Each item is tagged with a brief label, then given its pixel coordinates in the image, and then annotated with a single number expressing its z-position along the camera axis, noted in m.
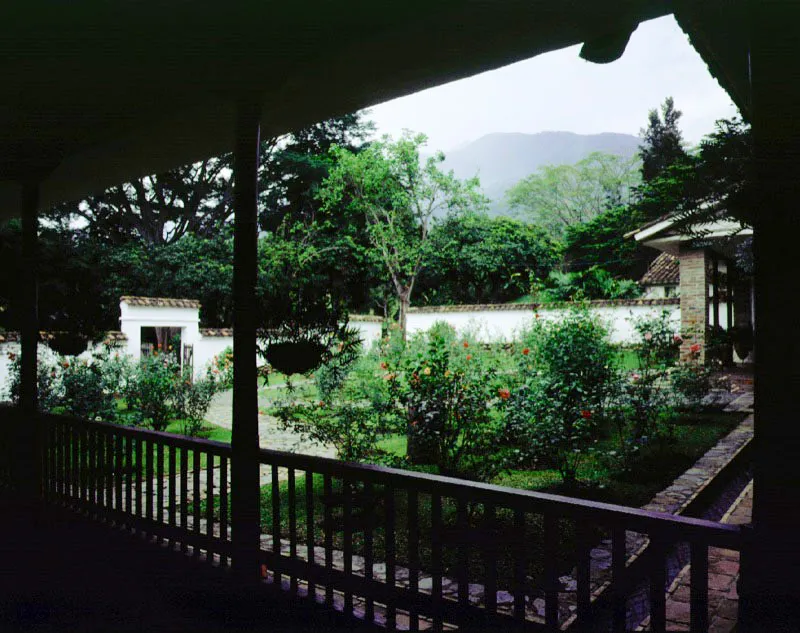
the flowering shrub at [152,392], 6.83
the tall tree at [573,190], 34.38
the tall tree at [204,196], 19.72
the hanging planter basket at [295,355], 2.69
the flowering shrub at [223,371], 8.51
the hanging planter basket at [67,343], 5.49
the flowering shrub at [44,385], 6.63
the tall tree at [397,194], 17.61
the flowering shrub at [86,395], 6.42
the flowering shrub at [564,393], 4.44
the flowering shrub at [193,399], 7.24
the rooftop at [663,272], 19.25
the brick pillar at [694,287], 10.91
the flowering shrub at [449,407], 4.27
